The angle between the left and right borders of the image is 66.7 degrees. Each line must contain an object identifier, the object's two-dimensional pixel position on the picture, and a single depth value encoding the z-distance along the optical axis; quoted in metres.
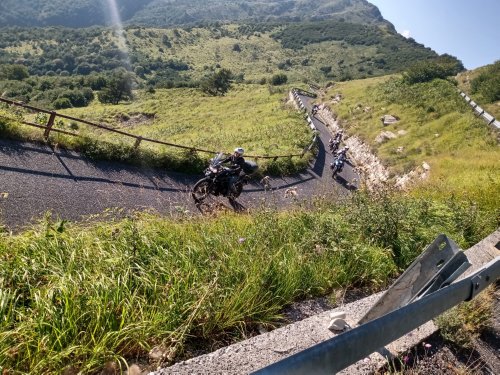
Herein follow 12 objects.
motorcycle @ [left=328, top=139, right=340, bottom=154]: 30.38
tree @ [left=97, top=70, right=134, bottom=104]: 81.38
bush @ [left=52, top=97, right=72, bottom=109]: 74.06
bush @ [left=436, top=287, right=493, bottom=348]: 3.48
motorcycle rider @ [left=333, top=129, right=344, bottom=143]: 30.50
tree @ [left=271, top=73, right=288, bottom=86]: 92.19
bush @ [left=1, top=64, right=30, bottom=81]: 95.88
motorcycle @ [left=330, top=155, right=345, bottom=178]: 23.17
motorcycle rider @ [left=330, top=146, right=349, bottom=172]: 23.19
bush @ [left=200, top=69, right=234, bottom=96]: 78.07
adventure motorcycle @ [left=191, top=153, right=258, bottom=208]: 11.81
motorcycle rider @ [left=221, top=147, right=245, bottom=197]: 12.11
